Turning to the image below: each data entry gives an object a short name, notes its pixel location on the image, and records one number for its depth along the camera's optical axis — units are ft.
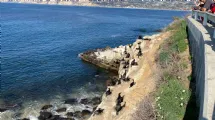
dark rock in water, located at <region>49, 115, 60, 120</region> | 75.66
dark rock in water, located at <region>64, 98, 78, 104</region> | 85.48
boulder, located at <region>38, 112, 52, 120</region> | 75.48
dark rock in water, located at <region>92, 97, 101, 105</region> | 83.85
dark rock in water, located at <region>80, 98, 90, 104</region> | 84.53
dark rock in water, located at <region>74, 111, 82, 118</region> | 76.54
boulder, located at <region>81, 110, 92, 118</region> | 76.72
